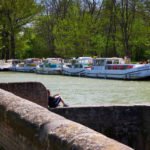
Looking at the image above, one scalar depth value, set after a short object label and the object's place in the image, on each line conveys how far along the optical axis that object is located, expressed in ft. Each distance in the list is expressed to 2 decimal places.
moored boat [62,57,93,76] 207.03
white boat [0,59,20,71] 253.85
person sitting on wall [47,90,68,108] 48.96
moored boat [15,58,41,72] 243.97
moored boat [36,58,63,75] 224.72
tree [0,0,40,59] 271.49
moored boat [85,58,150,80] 175.11
